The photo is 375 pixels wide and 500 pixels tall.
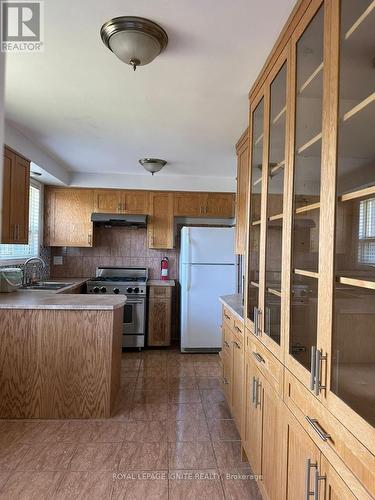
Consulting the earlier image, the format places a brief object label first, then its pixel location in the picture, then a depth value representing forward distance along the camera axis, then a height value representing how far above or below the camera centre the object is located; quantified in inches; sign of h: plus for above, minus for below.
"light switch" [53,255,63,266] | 197.0 -7.5
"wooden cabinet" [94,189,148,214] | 187.9 +26.1
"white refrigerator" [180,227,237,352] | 177.9 -16.5
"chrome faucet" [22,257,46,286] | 155.6 -12.6
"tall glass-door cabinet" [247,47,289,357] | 64.1 +9.4
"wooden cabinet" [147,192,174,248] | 190.2 +16.9
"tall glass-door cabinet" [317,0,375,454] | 38.8 +3.6
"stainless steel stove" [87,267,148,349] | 180.1 -29.4
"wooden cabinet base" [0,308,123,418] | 106.8 -36.7
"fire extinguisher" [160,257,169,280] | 198.4 -11.5
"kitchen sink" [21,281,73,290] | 151.3 -18.0
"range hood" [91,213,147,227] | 183.6 +16.1
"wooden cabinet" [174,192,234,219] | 190.7 +25.6
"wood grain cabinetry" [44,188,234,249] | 186.1 +22.6
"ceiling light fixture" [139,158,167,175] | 151.5 +38.5
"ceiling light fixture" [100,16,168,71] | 62.7 +40.1
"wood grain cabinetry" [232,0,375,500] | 39.1 -0.7
